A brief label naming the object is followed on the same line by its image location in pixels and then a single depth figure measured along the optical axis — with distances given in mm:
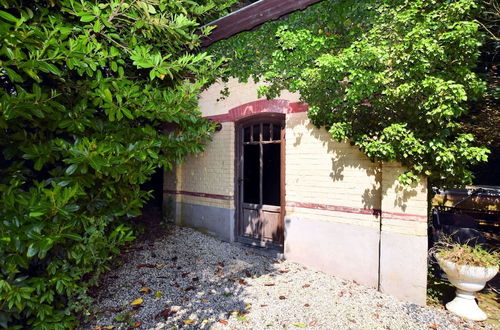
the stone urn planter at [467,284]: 3527
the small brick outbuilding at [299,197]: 4039
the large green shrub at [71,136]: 2211
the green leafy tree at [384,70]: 3393
